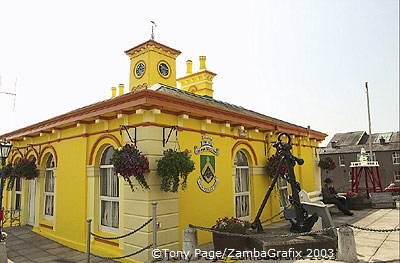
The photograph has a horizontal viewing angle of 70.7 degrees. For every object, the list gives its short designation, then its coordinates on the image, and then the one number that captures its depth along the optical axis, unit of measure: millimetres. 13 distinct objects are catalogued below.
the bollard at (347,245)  5492
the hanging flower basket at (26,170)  10359
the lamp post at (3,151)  7766
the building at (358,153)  27938
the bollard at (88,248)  6664
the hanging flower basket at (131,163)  5914
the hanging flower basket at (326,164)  14000
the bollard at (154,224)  5988
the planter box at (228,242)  6277
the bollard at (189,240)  6148
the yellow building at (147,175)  6531
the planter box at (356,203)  12594
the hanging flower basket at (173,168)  6199
